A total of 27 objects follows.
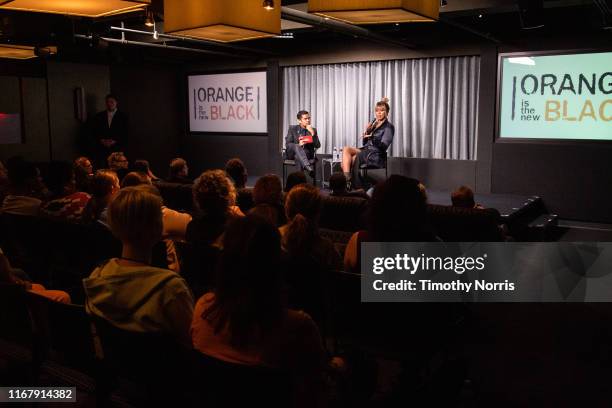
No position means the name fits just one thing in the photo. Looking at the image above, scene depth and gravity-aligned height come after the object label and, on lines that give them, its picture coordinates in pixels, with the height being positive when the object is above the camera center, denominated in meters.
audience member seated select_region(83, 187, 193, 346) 1.86 -0.49
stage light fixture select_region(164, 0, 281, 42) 4.43 +1.00
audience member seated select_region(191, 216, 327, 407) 1.54 -0.47
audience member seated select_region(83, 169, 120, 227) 3.78 -0.36
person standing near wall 9.95 +0.27
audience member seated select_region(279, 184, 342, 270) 2.60 -0.44
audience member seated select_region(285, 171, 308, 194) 4.82 -0.30
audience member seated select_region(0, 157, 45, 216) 3.97 -0.33
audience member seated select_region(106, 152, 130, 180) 6.06 -0.21
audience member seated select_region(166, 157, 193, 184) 5.76 -0.30
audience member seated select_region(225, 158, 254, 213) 4.81 -0.36
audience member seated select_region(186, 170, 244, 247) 3.12 -0.35
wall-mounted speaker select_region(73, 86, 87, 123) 10.41 +0.74
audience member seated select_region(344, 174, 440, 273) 2.50 -0.31
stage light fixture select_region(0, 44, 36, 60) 7.35 +1.25
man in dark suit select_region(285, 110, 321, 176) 8.84 -0.01
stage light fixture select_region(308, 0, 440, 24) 4.04 +0.98
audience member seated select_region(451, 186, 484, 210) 4.41 -0.44
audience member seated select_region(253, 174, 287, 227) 3.62 -0.32
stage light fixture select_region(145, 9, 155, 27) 5.48 +1.22
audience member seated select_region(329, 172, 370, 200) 4.96 -0.38
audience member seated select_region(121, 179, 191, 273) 3.35 -0.51
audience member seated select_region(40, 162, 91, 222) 3.90 -0.38
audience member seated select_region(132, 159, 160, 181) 5.78 -0.24
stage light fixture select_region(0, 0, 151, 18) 3.85 +0.97
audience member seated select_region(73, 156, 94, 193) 5.06 -0.27
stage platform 6.79 -0.80
